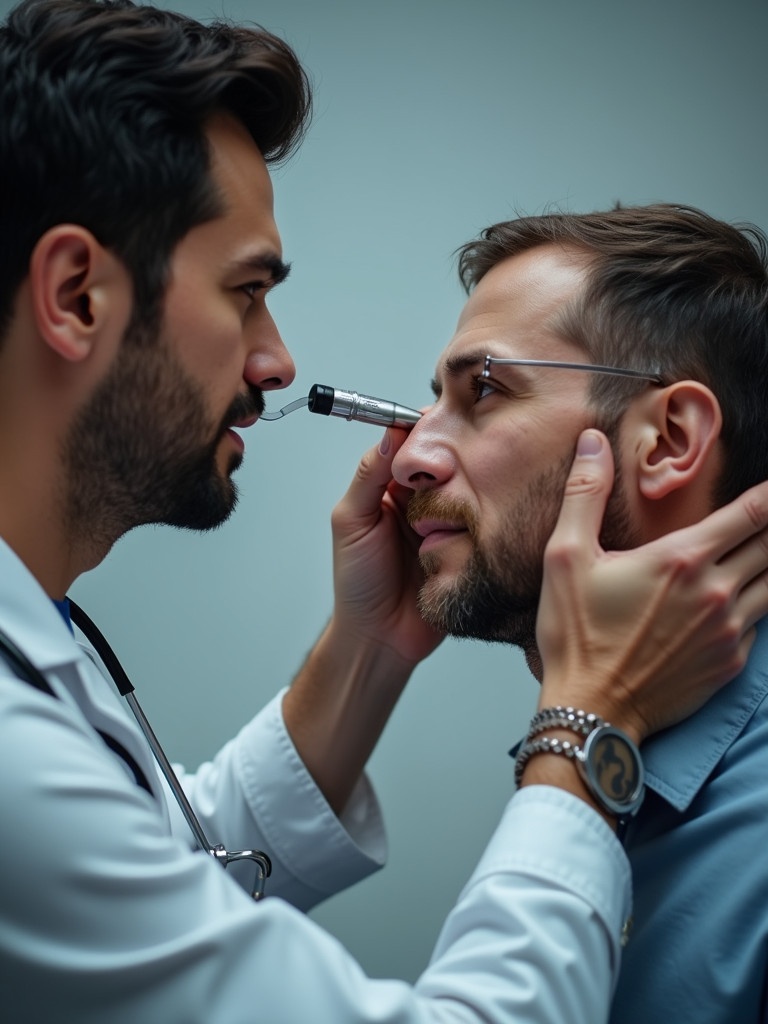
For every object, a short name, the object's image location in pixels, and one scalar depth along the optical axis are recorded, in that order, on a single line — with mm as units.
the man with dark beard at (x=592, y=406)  1241
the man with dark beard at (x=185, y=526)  798
